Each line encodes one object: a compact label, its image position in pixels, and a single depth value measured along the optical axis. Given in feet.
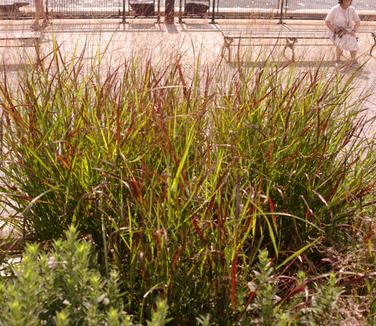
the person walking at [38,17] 13.63
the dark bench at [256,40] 13.50
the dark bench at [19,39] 12.50
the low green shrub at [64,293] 5.74
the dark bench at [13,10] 13.35
